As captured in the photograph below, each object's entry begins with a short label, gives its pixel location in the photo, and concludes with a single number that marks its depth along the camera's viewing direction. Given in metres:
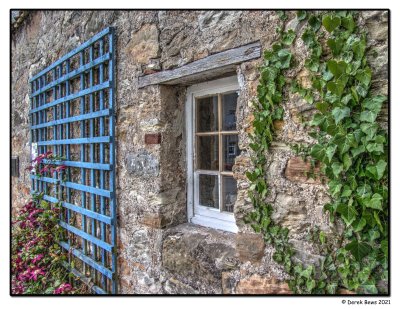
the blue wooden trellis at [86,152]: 2.63
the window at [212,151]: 2.05
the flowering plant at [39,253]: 3.18
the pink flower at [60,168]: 3.28
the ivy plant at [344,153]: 1.30
